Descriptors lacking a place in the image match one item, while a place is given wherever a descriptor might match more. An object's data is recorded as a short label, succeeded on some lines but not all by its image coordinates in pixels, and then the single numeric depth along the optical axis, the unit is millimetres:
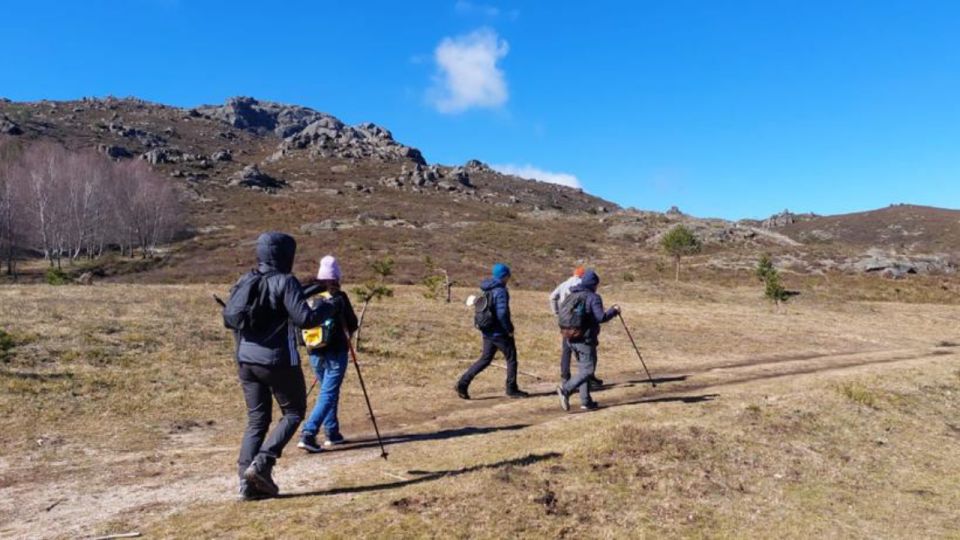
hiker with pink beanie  8797
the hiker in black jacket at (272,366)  6430
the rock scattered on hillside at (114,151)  127688
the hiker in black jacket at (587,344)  11547
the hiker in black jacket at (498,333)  12719
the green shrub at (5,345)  13701
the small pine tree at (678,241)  56697
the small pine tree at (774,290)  38750
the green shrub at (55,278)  33147
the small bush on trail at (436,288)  33262
